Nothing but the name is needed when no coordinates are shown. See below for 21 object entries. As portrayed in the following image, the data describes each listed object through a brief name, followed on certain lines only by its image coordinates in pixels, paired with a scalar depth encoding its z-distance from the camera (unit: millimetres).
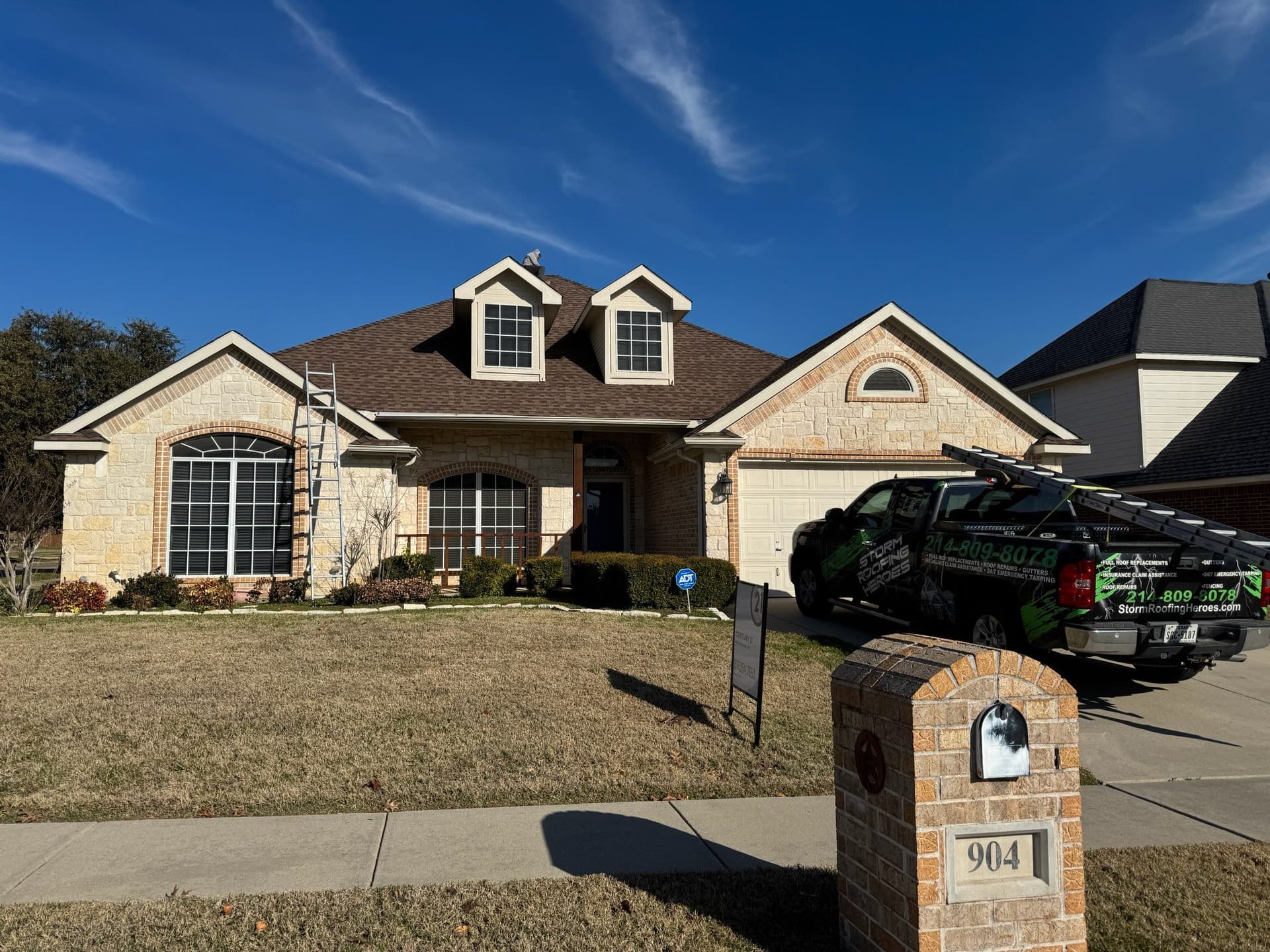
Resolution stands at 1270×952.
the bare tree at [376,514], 14398
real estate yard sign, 6477
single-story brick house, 13914
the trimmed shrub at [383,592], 13031
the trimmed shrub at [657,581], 12398
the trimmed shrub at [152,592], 12977
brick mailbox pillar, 3000
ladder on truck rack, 6602
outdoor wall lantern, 14680
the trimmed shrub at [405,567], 13945
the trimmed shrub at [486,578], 14344
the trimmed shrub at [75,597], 12633
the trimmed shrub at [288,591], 13750
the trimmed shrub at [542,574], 14305
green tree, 34000
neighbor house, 16047
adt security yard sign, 10883
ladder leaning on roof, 14000
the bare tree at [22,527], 12844
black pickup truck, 7012
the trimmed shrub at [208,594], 13141
